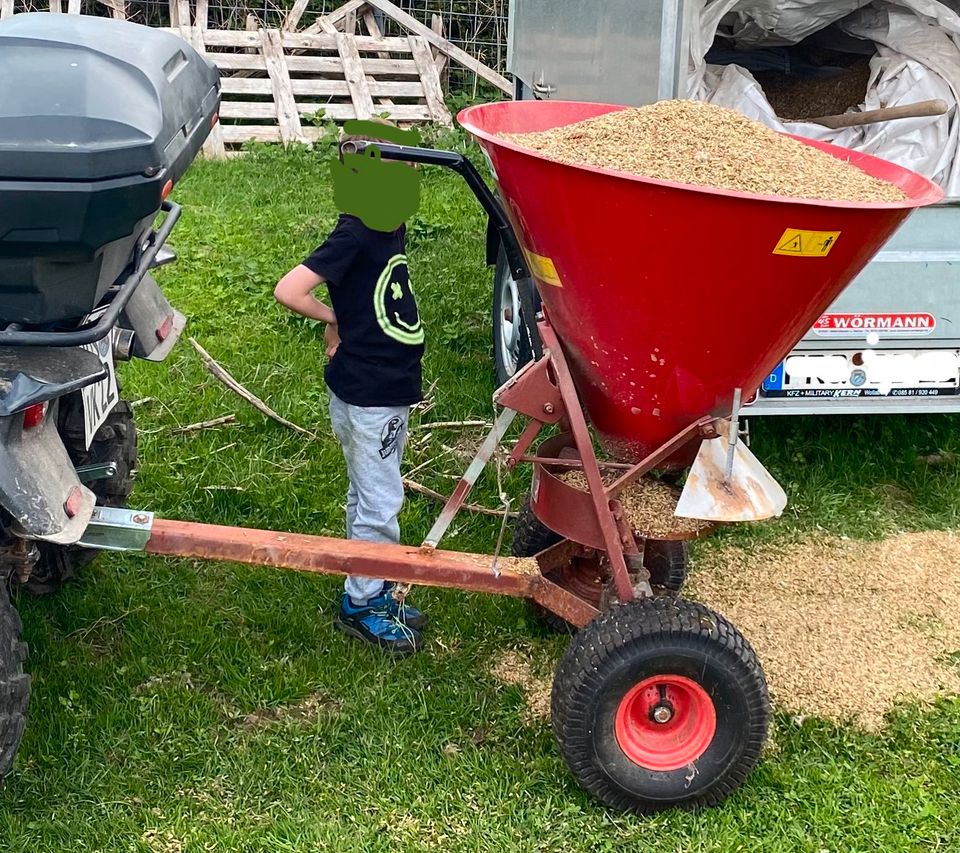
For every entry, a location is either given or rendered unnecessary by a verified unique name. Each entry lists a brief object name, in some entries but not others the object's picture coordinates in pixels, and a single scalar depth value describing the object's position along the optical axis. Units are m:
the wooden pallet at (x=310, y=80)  8.88
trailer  3.56
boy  2.80
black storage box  2.06
